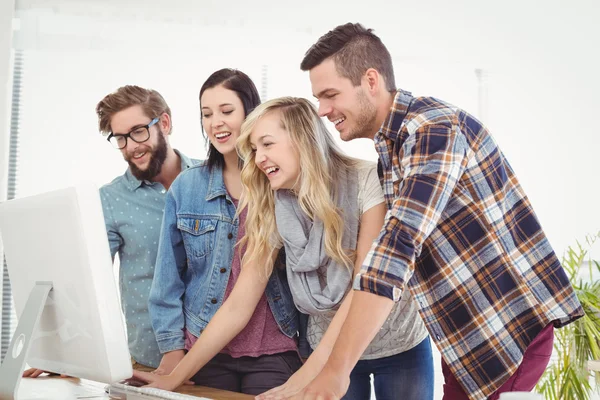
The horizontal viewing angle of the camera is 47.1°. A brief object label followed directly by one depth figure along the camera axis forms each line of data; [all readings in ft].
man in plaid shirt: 4.34
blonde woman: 5.65
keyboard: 4.17
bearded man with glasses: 7.52
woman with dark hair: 5.95
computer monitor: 4.17
